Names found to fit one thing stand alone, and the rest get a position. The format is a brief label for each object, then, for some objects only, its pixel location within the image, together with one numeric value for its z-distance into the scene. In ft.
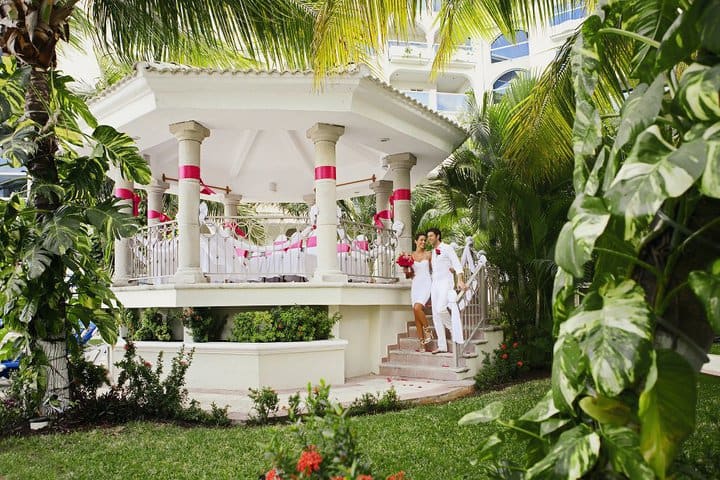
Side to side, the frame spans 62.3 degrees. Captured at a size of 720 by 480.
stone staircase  28.91
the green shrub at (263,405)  19.77
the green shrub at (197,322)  29.94
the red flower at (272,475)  7.54
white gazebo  29.71
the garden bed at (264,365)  27.73
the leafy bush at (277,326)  28.60
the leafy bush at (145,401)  20.79
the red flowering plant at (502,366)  28.02
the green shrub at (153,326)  31.58
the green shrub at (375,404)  21.77
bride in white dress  31.48
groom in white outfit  29.43
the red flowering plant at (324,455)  7.82
